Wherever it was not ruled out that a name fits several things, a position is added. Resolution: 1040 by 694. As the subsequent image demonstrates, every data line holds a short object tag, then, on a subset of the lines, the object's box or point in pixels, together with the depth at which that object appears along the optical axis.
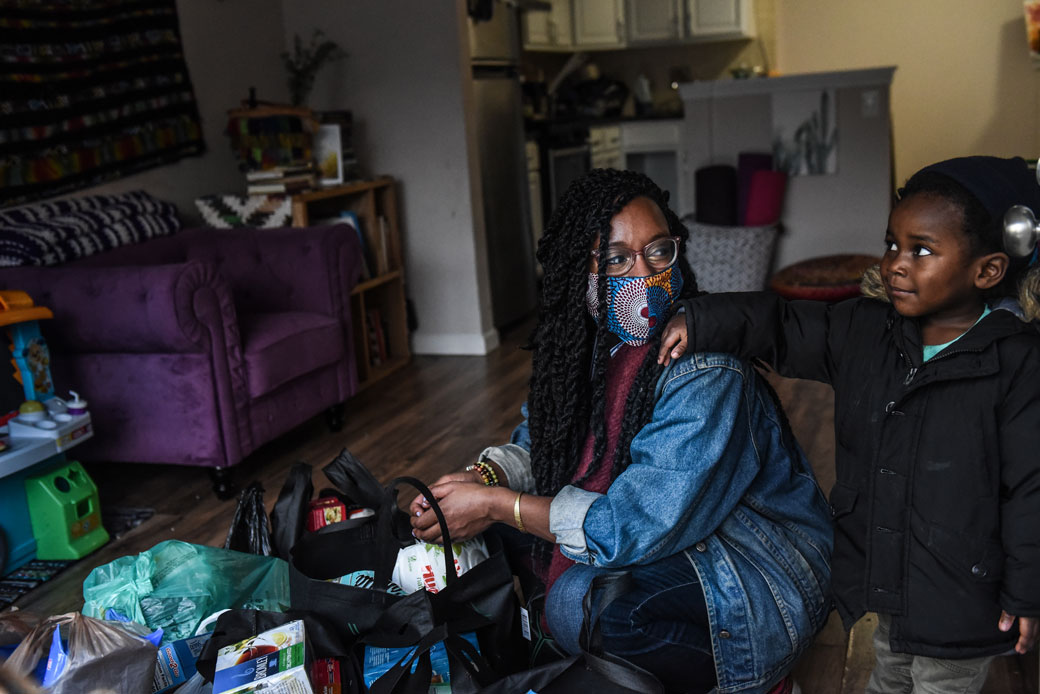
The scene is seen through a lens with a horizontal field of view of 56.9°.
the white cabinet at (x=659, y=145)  6.80
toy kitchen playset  2.44
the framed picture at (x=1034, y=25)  5.32
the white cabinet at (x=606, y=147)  6.52
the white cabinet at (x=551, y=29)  6.02
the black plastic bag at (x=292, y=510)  1.83
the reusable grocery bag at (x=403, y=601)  1.43
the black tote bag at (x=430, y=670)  1.35
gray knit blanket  2.92
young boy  1.20
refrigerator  4.67
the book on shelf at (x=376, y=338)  4.22
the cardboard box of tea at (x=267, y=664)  1.31
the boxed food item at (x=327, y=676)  1.42
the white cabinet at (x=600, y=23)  6.82
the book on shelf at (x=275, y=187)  3.79
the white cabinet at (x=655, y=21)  6.81
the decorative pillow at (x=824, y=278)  3.51
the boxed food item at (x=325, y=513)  1.86
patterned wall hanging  3.07
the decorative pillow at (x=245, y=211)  3.77
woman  1.39
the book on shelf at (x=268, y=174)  3.78
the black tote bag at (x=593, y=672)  1.33
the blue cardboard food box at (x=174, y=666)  1.53
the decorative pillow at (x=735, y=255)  3.86
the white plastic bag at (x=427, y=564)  1.62
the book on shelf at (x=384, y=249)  4.26
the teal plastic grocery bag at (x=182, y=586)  1.66
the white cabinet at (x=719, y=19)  6.66
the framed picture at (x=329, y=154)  4.10
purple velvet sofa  2.70
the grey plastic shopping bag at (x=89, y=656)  1.38
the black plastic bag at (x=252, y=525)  1.86
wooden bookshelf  4.01
